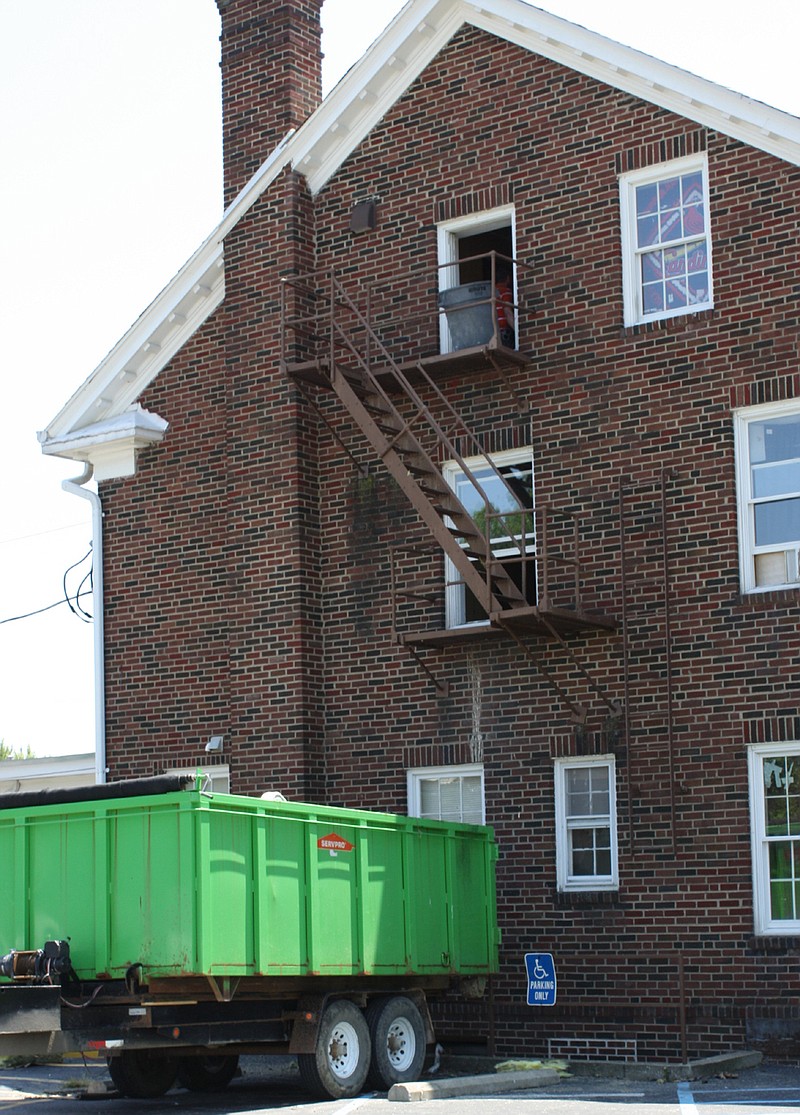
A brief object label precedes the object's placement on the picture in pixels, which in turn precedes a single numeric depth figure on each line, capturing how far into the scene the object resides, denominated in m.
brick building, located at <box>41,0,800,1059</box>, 17.31
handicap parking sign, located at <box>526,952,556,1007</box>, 17.88
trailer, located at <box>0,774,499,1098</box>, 13.20
